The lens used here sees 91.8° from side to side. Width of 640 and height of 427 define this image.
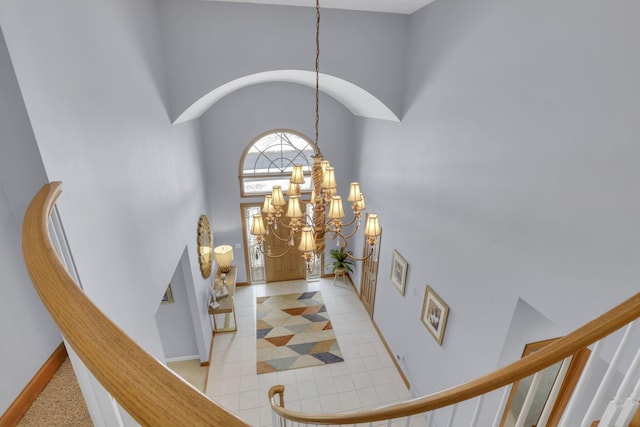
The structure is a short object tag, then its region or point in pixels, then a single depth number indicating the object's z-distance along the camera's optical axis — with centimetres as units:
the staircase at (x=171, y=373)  52
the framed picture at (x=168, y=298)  482
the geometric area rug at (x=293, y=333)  544
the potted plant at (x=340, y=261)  729
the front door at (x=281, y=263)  752
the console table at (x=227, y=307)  557
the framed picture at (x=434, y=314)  377
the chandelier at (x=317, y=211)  304
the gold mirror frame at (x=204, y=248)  531
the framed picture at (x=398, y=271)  476
